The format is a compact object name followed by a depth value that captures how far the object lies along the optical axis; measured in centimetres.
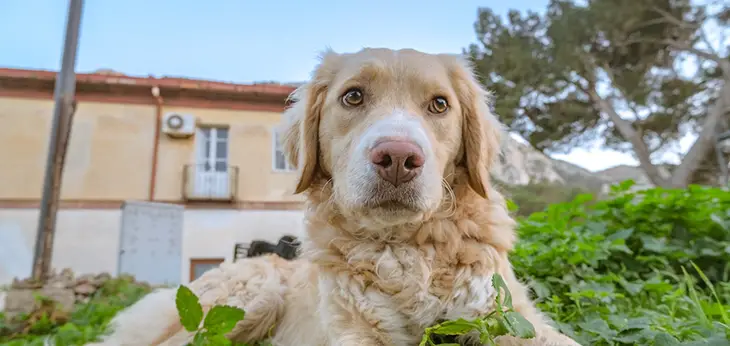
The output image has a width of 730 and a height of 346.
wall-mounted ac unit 1167
